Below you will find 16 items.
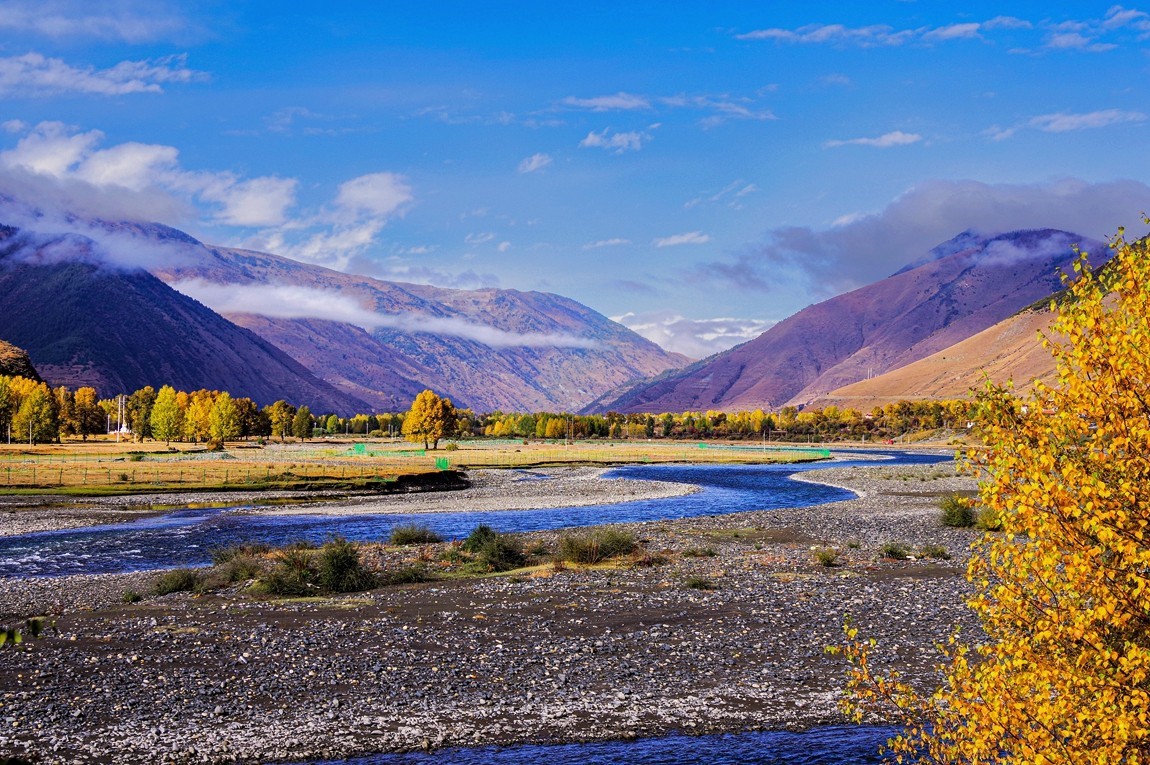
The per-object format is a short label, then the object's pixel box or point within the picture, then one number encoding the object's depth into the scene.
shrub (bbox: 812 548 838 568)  36.84
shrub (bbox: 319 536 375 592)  32.16
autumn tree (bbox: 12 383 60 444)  165.00
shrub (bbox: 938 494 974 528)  51.41
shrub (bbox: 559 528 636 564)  38.44
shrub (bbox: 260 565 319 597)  31.38
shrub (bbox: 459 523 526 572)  37.28
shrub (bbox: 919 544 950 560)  38.44
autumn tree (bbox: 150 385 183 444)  183.50
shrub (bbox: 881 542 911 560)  38.75
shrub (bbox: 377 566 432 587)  33.66
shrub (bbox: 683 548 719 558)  40.28
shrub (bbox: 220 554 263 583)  34.53
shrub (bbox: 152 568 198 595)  31.80
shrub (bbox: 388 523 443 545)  45.84
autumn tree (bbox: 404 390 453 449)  169.50
